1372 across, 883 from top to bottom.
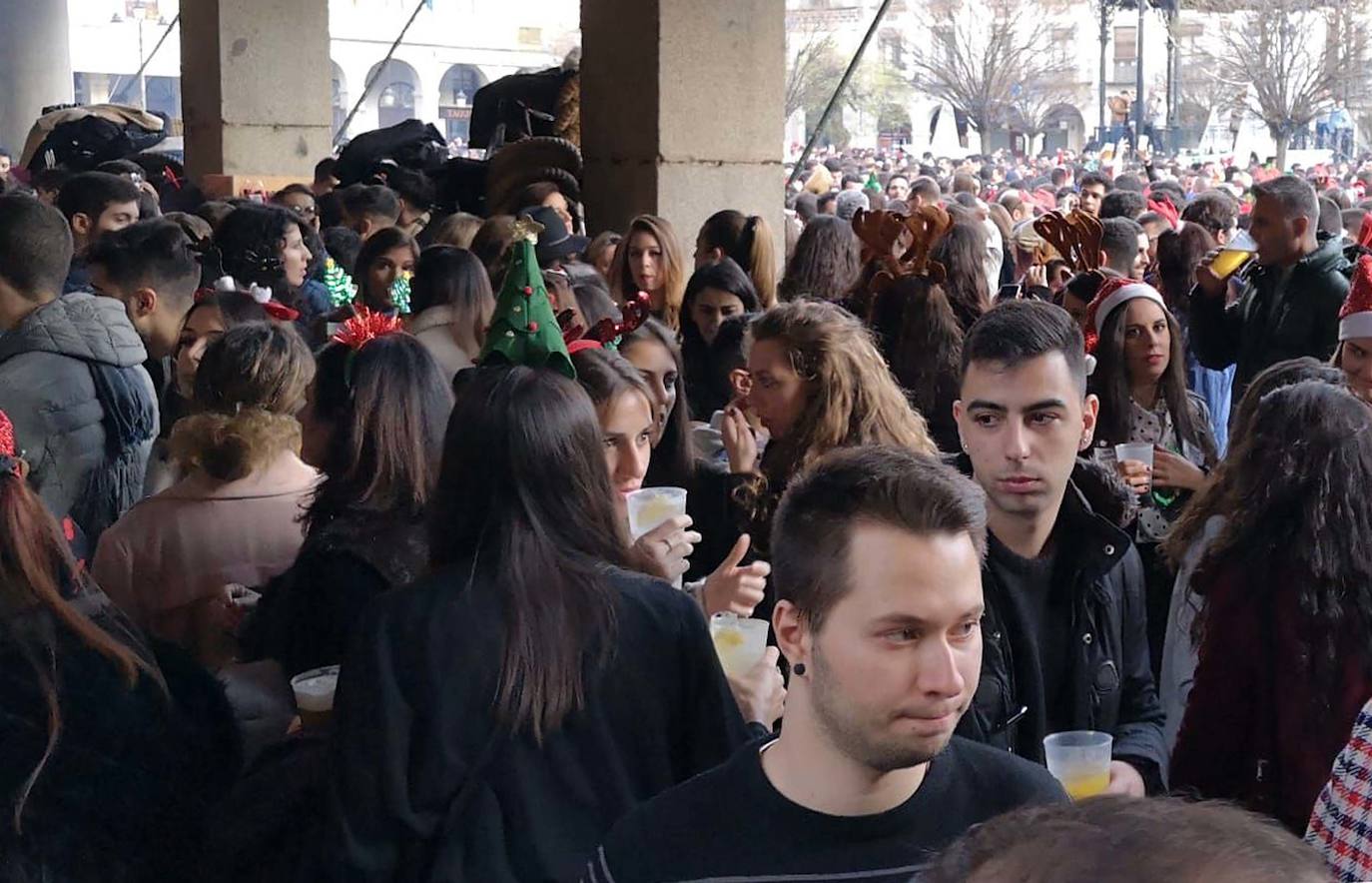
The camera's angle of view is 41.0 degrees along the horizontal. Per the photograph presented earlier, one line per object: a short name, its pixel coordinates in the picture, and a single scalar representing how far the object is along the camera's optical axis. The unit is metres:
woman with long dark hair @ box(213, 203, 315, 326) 8.27
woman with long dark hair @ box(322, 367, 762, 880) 2.90
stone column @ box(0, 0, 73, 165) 24.72
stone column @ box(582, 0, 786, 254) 10.67
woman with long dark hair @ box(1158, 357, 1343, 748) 4.02
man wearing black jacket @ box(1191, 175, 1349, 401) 7.86
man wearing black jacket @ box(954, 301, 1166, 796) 3.35
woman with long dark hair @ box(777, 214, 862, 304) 8.69
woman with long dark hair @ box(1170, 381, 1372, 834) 3.49
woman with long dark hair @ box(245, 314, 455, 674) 3.64
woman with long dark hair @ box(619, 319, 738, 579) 4.80
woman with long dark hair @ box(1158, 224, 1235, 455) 8.50
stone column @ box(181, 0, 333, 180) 15.56
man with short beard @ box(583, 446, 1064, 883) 2.27
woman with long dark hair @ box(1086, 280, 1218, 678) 5.79
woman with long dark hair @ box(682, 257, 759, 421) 7.52
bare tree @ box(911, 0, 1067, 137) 59.09
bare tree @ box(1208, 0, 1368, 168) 41.62
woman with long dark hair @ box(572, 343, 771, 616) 3.57
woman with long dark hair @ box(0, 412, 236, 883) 2.81
